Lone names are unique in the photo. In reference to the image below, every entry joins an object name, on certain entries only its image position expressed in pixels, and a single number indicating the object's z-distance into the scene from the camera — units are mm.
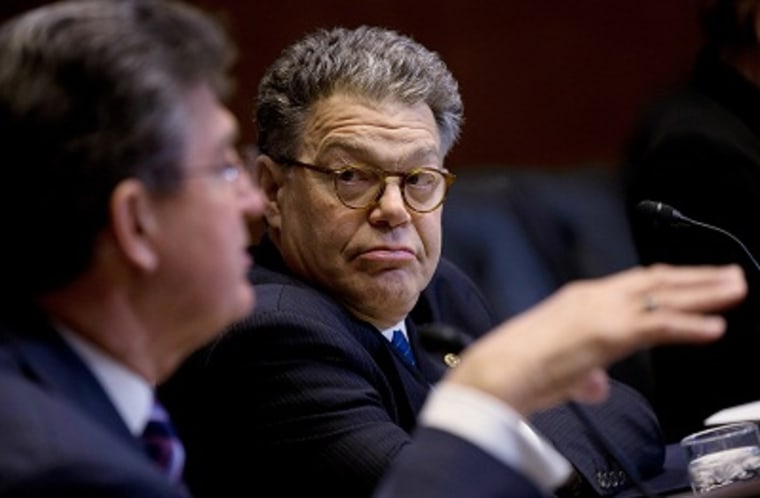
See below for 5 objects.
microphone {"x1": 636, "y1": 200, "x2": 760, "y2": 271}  4852
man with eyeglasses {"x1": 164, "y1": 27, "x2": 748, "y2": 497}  4727
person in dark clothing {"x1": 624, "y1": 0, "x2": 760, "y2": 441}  6855
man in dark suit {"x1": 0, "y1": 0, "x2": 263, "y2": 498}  3260
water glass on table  4727
